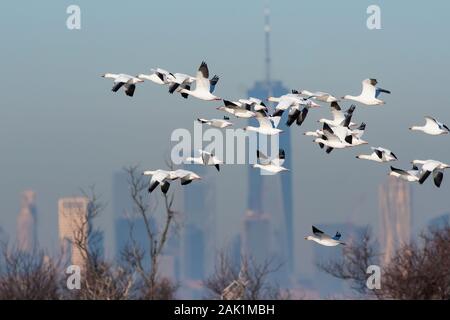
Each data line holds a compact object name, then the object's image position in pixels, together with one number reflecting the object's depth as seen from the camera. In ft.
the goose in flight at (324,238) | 105.70
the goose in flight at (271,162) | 109.57
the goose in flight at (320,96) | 111.24
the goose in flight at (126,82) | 114.62
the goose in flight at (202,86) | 107.76
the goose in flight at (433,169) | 106.73
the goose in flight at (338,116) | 110.52
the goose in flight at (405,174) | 108.99
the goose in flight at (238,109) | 109.60
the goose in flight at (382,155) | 107.45
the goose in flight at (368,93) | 113.60
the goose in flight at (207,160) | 108.27
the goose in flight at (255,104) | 109.19
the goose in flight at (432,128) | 108.95
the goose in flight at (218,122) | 109.70
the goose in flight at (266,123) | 108.47
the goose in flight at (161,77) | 112.27
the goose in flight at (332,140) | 107.65
